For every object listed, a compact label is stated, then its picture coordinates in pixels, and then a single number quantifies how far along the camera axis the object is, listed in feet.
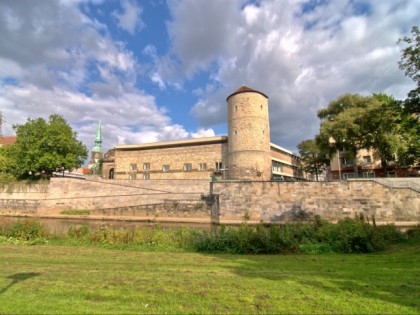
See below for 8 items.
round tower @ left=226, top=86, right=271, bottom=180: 123.54
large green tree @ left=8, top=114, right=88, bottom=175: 127.33
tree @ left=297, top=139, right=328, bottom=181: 168.35
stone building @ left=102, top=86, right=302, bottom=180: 124.98
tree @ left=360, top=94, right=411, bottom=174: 106.01
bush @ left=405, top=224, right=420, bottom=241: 38.01
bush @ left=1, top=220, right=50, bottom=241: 40.40
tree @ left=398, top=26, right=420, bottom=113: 56.03
